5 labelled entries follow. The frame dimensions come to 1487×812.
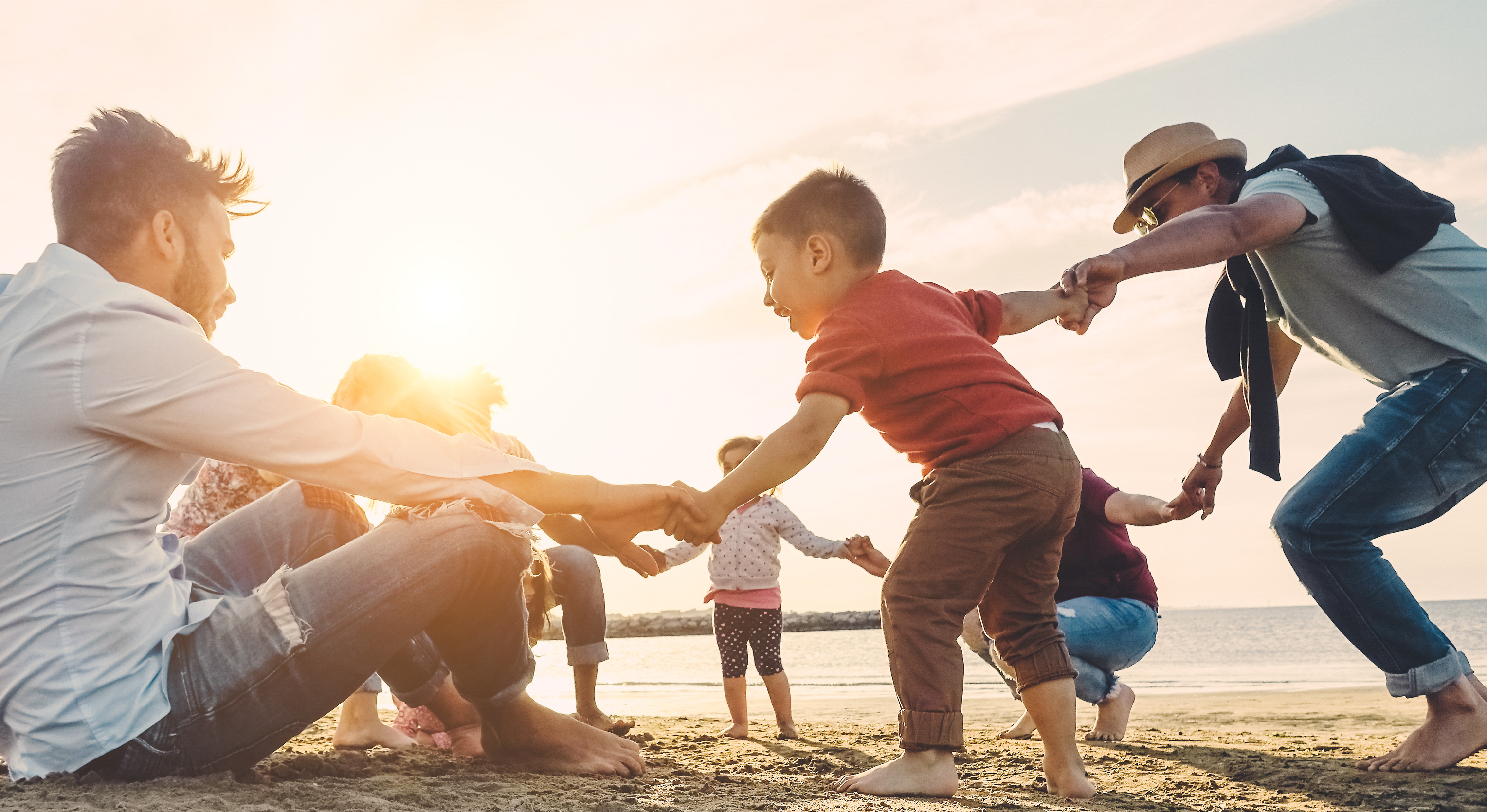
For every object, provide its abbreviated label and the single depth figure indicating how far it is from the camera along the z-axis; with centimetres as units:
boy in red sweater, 247
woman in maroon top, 398
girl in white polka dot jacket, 529
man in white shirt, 178
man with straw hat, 267
